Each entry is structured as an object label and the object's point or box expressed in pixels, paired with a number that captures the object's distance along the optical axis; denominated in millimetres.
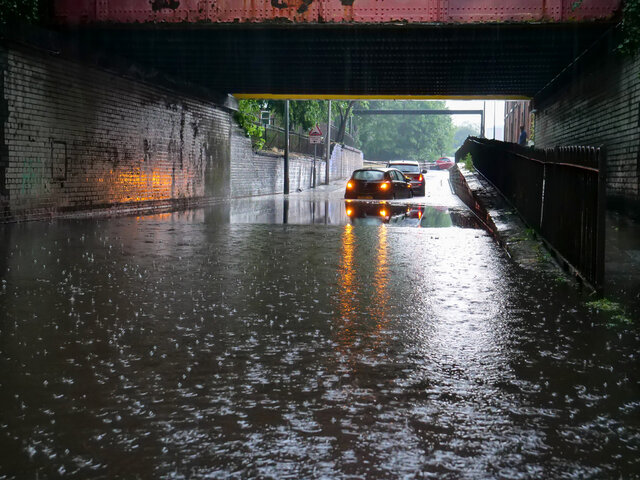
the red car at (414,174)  35969
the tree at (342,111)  62531
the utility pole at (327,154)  50238
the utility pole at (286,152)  35219
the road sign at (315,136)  39000
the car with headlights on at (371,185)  29250
